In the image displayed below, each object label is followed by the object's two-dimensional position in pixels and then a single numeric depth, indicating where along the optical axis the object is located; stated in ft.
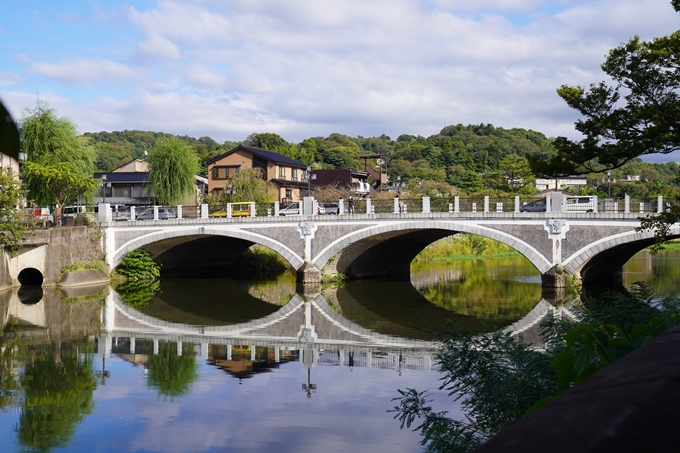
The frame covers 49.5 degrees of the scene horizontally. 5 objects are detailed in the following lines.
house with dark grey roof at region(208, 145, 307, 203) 186.09
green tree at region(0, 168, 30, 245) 97.19
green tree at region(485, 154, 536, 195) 205.36
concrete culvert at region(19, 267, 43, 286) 113.09
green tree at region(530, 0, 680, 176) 52.90
